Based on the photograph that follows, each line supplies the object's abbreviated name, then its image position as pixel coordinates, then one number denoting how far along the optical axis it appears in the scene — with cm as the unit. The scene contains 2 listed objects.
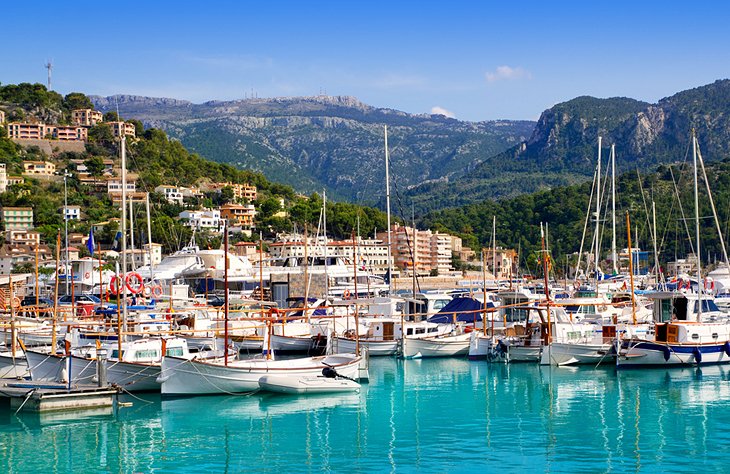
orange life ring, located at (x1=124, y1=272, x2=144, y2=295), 3961
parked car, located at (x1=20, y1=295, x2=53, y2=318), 5368
